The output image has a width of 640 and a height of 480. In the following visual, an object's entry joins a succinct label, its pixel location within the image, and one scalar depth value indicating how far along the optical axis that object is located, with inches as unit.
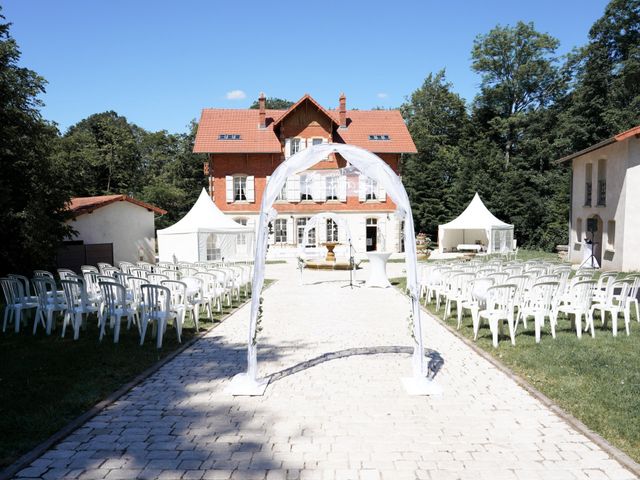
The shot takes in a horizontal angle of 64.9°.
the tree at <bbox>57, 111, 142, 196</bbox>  1427.2
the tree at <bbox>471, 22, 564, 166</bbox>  1593.3
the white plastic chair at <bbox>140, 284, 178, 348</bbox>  285.1
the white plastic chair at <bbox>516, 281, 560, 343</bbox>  298.8
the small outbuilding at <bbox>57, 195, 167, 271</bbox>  772.0
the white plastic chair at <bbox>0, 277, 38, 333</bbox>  334.6
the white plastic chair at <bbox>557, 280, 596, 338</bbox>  303.1
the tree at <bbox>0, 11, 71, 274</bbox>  562.9
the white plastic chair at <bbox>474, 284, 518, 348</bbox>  283.9
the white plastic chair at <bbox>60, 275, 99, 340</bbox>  305.0
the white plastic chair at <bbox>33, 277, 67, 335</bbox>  321.1
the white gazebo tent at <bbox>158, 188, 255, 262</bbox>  837.2
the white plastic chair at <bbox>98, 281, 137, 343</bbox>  296.0
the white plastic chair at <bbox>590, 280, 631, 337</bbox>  310.5
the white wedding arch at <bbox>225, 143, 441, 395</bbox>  210.7
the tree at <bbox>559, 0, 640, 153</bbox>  1238.3
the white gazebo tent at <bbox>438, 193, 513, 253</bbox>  1097.4
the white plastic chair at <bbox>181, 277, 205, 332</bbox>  337.1
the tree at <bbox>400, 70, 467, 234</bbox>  1475.1
